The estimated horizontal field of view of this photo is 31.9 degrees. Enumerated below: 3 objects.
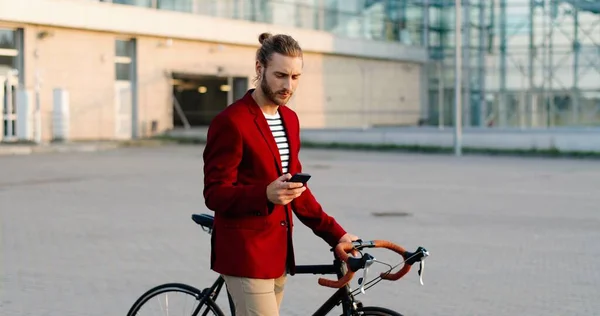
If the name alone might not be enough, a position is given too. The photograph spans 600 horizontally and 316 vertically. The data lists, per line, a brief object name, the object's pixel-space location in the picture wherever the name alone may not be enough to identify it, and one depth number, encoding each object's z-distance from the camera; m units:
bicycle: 4.16
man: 4.18
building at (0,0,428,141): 35.34
